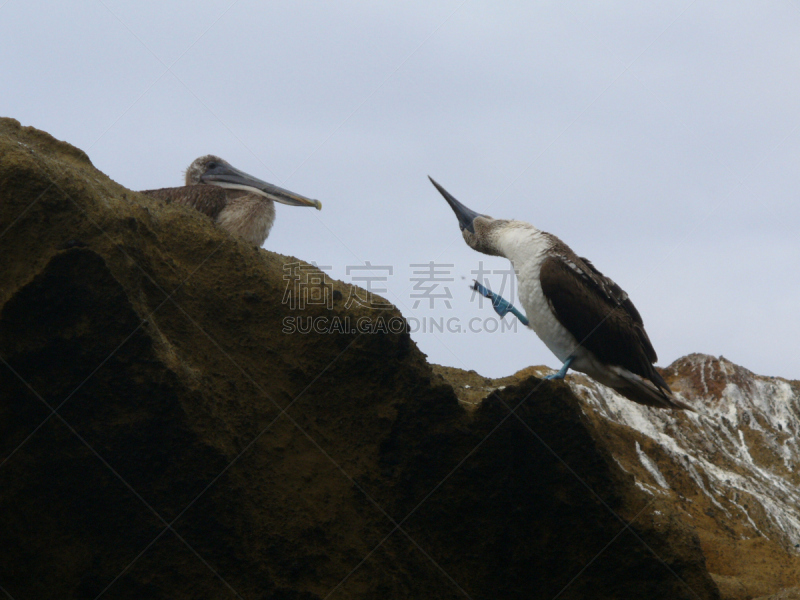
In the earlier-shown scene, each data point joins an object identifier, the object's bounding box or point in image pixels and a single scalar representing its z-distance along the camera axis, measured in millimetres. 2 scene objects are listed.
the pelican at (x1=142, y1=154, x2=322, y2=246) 16297
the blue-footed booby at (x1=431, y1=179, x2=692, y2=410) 14437
